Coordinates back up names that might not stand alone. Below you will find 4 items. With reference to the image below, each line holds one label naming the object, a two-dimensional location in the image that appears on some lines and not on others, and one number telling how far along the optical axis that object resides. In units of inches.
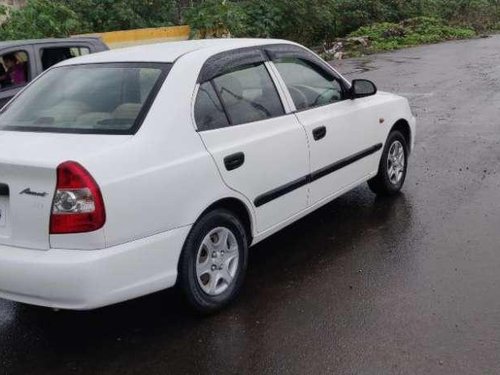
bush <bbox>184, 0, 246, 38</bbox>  700.0
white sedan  136.3
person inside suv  313.3
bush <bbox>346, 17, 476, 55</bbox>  921.9
